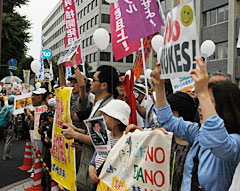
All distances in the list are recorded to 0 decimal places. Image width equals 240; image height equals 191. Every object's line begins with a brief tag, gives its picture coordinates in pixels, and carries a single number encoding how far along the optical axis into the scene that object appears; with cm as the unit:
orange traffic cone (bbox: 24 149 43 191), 629
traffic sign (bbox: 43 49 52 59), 1278
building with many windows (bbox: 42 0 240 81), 2273
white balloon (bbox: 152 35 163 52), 753
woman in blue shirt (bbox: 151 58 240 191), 204
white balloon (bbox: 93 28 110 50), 606
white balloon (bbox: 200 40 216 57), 817
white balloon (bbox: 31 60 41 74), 1201
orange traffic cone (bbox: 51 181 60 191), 515
